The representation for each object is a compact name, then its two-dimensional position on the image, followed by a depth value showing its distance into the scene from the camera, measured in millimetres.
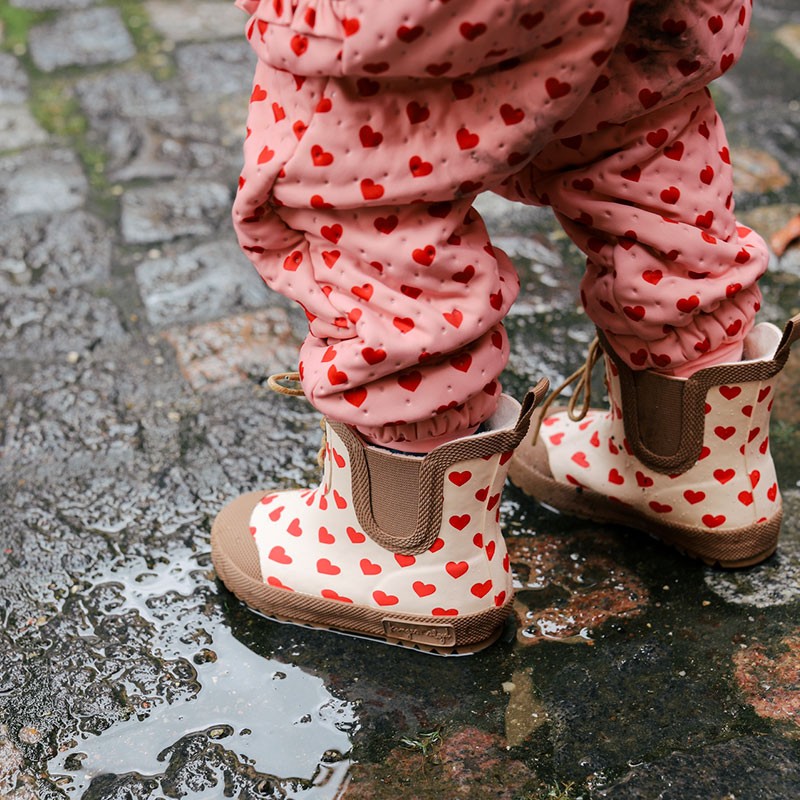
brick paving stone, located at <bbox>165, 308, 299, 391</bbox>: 1940
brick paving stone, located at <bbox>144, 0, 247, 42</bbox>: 3176
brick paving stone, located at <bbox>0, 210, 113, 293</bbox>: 2204
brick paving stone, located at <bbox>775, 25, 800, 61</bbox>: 2998
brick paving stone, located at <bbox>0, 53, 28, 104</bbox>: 2869
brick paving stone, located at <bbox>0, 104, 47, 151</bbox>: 2686
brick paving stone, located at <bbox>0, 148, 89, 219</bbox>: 2436
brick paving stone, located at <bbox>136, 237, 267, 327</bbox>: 2110
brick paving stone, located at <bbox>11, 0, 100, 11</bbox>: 3291
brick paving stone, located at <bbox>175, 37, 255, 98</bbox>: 2910
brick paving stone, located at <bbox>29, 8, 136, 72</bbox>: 3035
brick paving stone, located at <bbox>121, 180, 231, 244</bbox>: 2346
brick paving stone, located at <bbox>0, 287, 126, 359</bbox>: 2008
